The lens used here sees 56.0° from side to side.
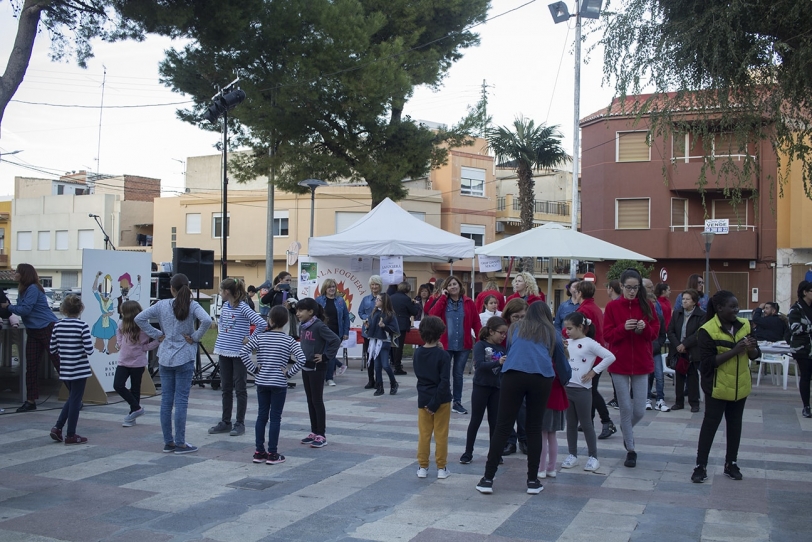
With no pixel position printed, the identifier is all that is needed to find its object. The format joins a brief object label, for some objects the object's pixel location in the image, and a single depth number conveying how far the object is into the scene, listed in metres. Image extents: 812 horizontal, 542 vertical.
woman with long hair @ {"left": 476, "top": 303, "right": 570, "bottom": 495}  6.23
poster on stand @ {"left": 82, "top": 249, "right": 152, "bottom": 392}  10.79
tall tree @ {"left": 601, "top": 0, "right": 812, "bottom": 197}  7.49
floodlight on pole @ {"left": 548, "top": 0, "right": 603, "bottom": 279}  20.98
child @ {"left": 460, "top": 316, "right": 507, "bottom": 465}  7.19
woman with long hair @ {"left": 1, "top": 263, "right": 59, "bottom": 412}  10.18
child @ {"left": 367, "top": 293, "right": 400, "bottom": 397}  12.30
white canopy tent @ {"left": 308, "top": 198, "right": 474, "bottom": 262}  15.43
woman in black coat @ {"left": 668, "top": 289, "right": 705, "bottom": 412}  10.78
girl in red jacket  7.42
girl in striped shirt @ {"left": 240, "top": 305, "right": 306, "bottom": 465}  7.43
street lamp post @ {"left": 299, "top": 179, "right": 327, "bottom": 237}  21.55
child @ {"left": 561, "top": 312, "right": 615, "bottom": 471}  7.08
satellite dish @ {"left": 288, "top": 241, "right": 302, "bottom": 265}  26.92
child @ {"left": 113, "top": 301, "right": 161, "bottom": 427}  9.32
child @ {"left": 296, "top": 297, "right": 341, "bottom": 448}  8.09
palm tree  31.86
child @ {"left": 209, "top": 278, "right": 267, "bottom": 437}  8.83
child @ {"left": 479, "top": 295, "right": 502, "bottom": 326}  10.99
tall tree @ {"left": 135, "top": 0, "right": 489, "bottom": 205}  22.91
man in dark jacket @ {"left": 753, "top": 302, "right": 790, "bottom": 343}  13.53
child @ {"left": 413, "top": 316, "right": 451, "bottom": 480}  6.78
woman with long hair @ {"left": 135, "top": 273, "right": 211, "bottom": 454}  7.95
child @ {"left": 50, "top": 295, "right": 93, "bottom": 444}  8.22
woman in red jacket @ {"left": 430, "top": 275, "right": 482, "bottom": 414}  10.22
